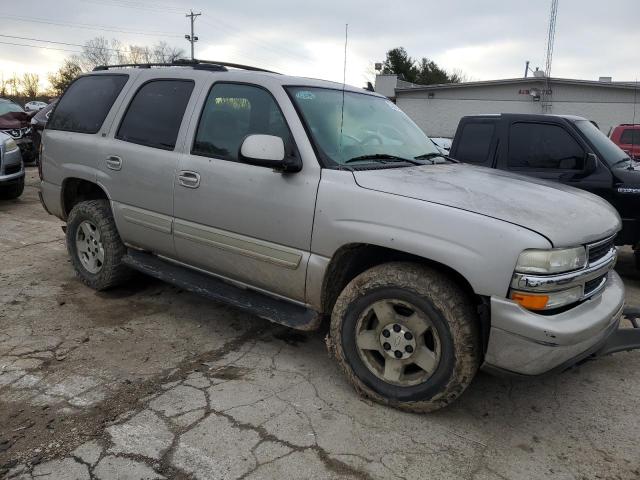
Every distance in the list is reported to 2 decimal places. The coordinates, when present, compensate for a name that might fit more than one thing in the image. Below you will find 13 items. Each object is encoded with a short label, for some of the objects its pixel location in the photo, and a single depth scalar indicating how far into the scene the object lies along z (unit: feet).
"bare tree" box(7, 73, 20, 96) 186.91
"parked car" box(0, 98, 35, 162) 39.40
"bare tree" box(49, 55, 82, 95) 179.11
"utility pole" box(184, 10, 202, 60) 157.48
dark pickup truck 17.80
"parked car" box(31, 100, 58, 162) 36.11
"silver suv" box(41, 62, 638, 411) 8.42
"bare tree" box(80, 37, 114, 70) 185.47
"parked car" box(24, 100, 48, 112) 108.10
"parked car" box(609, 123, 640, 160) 36.81
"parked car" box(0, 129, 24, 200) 27.40
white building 72.18
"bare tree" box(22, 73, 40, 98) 189.51
